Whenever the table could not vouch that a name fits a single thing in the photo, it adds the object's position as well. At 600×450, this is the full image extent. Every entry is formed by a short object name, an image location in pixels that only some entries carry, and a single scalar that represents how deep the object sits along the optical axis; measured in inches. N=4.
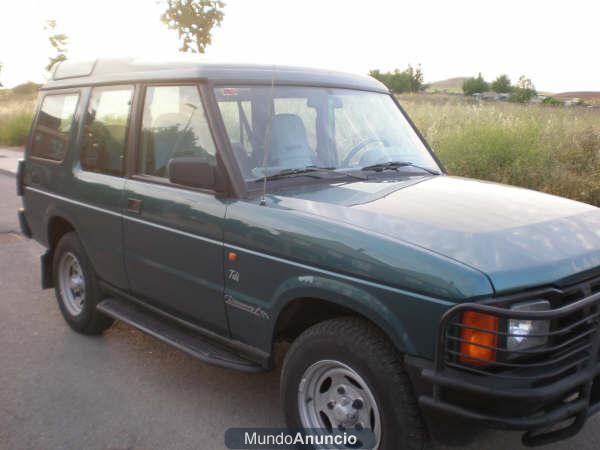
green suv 93.7
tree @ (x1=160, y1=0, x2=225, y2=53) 677.9
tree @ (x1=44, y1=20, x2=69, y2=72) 1061.3
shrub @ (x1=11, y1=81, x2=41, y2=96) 1989.9
